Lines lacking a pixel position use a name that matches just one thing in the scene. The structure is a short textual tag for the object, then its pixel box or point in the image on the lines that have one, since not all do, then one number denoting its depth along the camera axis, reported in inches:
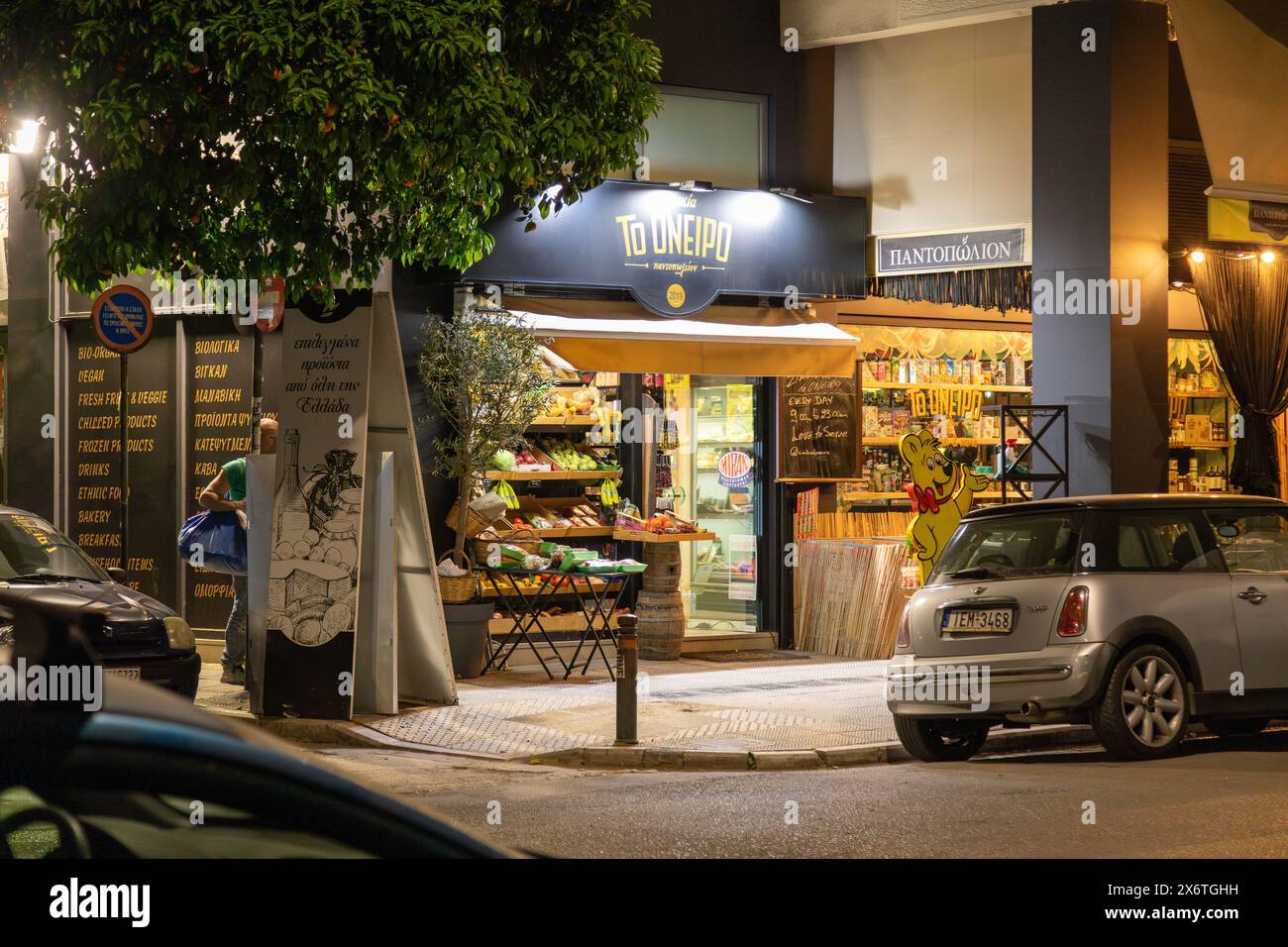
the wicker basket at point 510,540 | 551.2
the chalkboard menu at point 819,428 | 637.3
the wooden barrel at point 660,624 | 592.4
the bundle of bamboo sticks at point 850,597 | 608.1
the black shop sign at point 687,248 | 571.5
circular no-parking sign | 512.1
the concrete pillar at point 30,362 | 661.9
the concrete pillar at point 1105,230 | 570.6
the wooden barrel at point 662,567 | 584.1
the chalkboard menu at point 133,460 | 623.2
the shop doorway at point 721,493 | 636.1
